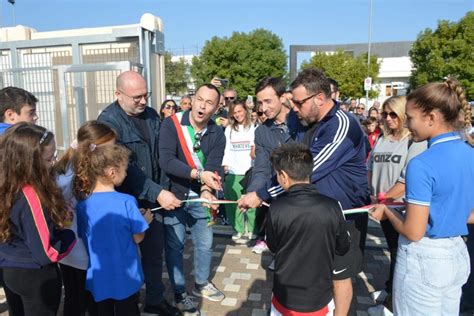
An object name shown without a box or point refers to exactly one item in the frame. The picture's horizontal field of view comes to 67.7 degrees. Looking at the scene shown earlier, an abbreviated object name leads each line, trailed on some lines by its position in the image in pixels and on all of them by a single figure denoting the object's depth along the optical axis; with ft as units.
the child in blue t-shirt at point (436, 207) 6.70
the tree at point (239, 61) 135.13
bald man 10.09
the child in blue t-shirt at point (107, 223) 8.24
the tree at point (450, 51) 93.50
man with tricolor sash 11.06
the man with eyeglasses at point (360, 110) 44.64
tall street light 118.68
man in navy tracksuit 8.94
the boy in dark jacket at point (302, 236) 7.42
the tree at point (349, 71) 120.06
